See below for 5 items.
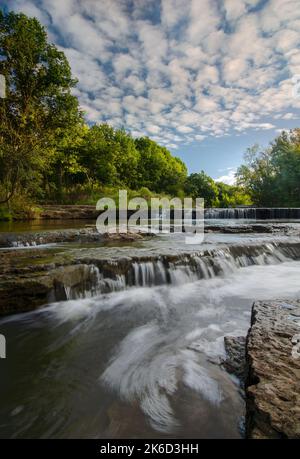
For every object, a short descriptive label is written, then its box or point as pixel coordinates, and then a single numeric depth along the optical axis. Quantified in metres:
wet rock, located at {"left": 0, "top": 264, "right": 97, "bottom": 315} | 4.00
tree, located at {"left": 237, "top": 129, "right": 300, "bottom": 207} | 33.75
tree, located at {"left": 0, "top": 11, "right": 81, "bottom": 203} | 13.91
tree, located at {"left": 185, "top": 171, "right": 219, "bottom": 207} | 47.75
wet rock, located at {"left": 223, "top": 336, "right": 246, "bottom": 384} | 2.35
